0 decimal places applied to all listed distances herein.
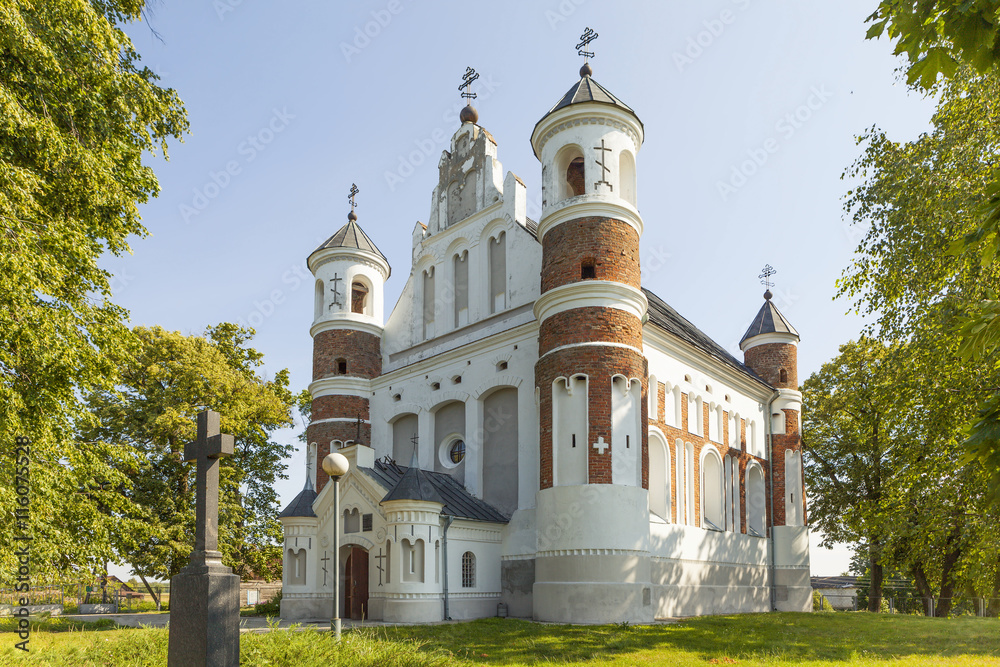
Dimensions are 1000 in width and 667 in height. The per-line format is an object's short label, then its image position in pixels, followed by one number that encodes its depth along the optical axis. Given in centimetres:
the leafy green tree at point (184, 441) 2623
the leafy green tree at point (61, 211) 1084
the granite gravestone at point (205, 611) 803
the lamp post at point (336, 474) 1149
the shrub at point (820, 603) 3362
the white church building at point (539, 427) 1969
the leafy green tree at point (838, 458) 3069
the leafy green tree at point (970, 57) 479
